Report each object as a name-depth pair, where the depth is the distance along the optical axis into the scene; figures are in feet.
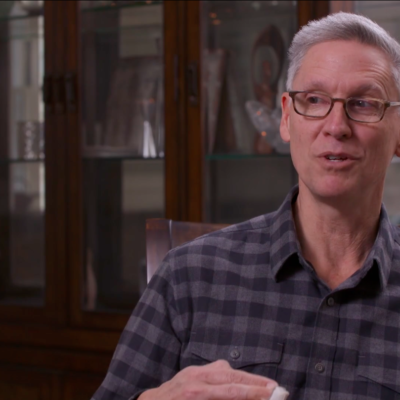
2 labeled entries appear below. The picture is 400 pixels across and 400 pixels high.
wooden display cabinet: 9.80
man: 6.92
